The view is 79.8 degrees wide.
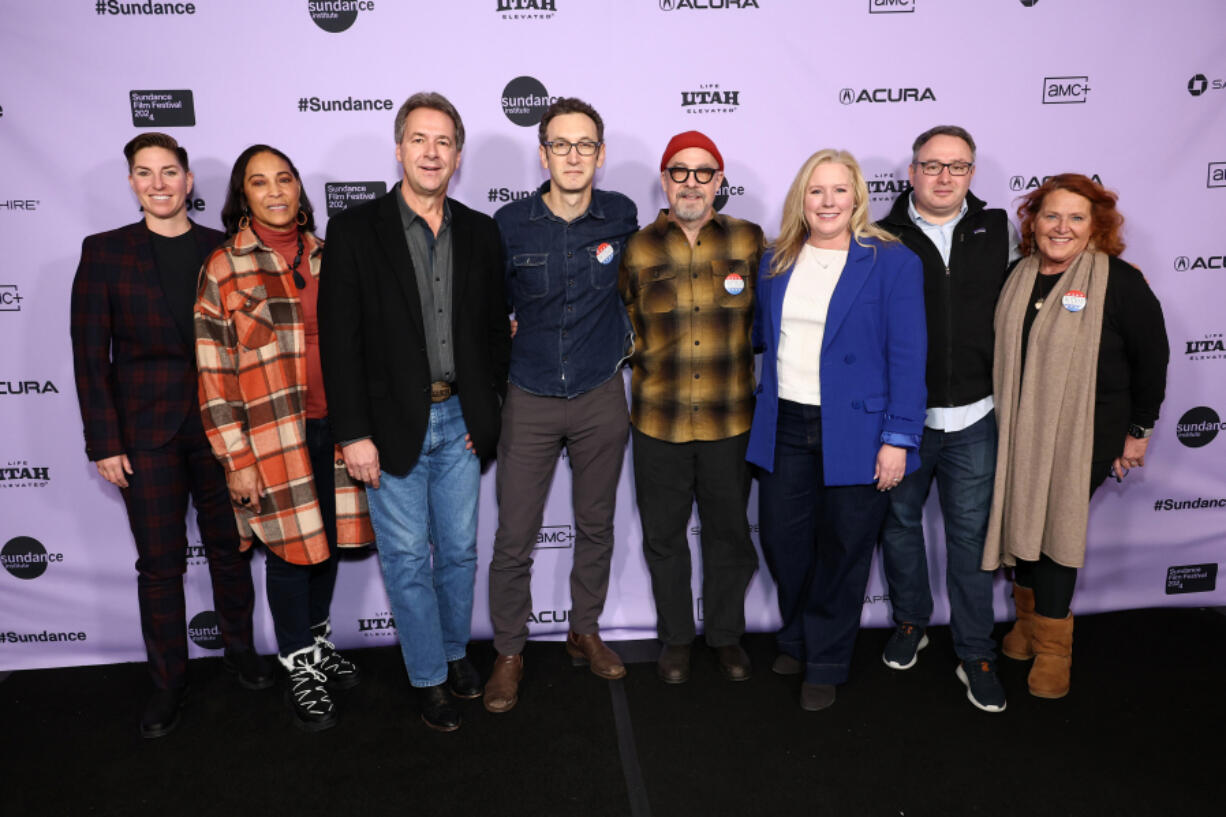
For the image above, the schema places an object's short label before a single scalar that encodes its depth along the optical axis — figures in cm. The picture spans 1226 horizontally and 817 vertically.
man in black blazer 225
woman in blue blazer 229
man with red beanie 246
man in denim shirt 247
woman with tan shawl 241
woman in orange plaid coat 230
